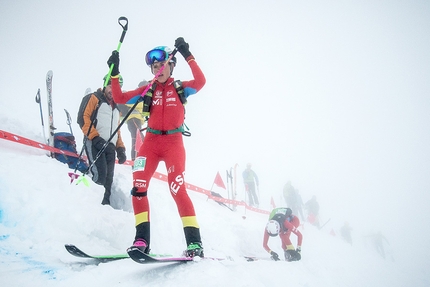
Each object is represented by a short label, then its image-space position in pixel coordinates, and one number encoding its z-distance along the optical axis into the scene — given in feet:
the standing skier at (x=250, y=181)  50.52
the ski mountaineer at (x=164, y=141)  8.73
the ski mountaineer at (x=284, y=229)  23.61
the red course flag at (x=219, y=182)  37.05
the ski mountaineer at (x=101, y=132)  14.88
